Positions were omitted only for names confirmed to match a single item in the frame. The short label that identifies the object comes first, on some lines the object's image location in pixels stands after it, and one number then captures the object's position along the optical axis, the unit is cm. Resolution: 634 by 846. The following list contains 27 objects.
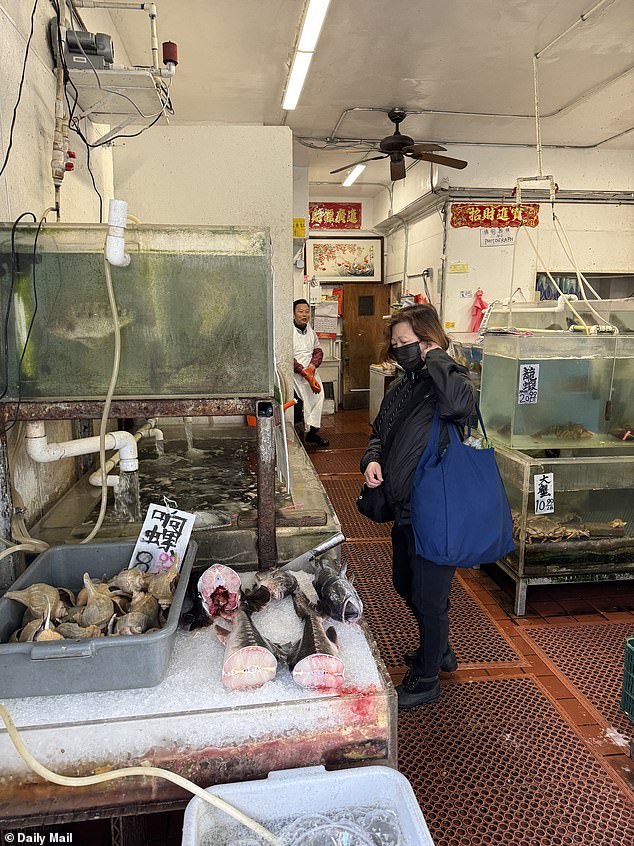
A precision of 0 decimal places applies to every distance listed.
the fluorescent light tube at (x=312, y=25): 343
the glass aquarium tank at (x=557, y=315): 392
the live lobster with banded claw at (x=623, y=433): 351
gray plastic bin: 122
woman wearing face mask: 223
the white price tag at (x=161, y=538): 174
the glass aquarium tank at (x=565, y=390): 338
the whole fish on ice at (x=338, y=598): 160
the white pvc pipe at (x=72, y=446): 188
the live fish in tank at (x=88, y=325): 167
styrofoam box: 111
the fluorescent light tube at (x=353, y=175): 753
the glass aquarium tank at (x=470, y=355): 456
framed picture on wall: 966
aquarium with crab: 327
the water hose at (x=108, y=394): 163
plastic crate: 224
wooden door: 996
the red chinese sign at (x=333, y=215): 970
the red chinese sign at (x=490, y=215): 670
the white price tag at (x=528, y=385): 336
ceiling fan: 568
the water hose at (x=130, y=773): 108
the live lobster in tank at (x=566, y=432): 347
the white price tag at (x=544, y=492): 327
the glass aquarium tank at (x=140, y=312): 164
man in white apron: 673
